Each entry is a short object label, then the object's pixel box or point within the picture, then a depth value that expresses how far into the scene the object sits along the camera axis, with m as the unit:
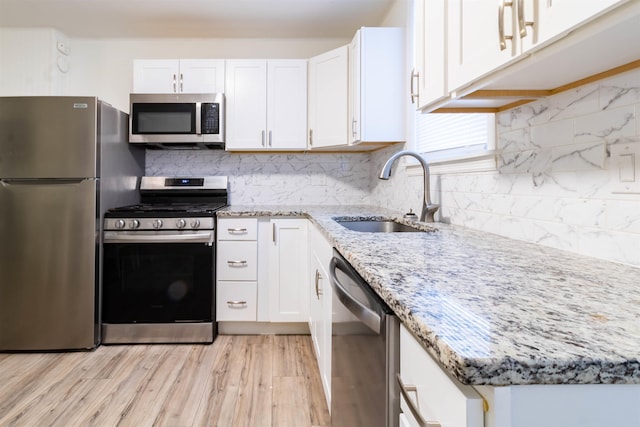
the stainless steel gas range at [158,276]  2.43
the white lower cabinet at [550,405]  0.40
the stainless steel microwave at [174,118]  2.71
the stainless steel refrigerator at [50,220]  2.30
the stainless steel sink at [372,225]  2.07
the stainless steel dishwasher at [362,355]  0.70
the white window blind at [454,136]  1.58
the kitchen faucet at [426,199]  1.84
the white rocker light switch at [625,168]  0.88
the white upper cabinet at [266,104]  2.83
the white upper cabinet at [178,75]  2.81
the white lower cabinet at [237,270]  2.57
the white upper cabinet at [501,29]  0.68
